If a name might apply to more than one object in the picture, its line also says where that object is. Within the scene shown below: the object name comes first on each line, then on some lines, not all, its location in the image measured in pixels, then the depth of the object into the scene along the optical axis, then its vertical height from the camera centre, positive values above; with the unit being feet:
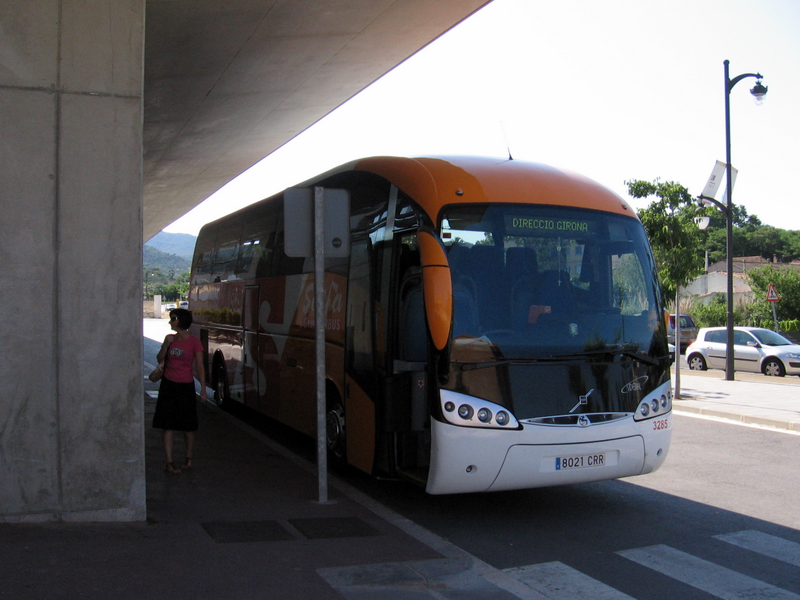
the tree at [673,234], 55.93 +5.66
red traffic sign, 80.50 +1.83
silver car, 75.97 -3.99
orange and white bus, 21.44 -0.59
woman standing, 27.35 -2.61
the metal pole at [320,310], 23.31 +0.03
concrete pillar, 19.08 +1.26
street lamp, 68.28 +12.35
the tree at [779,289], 128.98 +3.91
